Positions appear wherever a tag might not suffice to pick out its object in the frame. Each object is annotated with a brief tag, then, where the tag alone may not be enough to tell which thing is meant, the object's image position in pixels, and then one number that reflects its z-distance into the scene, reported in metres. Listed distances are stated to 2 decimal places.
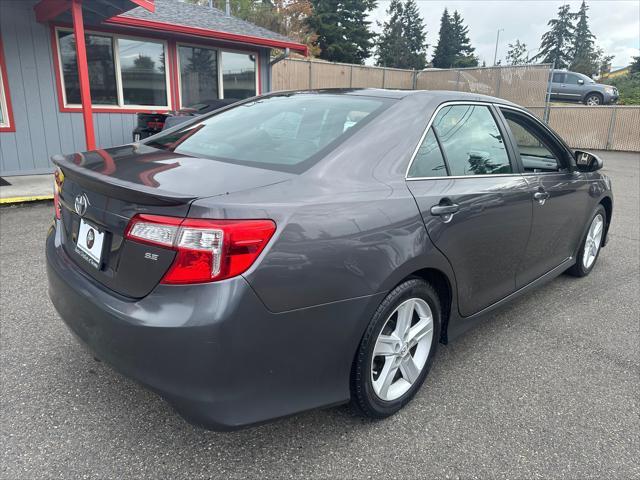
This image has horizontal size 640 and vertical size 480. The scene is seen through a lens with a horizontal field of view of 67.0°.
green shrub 25.21
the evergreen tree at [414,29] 64.06
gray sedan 1.67
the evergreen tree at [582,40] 72.26
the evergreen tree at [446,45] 68.38
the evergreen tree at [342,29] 41.56
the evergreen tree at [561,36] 76.62
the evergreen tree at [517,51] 78.06
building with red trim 8.20
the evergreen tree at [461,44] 68.12
